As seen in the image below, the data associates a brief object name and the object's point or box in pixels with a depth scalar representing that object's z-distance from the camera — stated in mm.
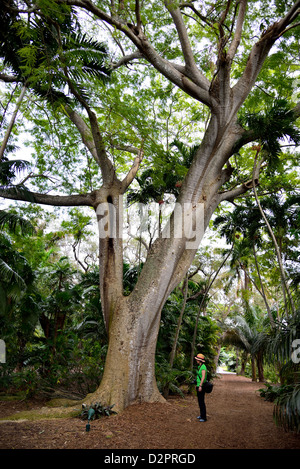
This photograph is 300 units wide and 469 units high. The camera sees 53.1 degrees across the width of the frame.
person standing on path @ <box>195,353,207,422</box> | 5285
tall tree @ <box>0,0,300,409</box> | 5492
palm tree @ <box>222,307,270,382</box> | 16422
